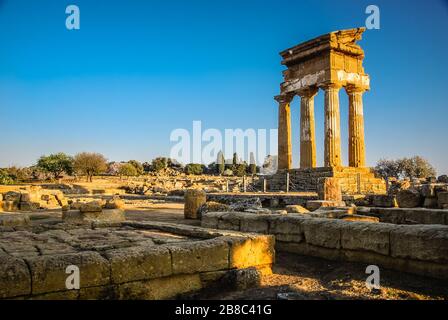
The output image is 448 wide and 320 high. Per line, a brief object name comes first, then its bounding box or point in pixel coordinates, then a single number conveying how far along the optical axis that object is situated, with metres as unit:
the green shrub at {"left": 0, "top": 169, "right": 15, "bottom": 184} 43.39
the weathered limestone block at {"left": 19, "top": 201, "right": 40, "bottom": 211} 16.00
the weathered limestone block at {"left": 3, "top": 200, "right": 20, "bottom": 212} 15.37
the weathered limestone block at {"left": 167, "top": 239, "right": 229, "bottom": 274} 4.18
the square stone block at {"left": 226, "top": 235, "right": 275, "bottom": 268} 4.71
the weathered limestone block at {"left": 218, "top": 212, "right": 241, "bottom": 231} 7.60
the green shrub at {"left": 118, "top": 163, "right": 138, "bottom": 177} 68.75
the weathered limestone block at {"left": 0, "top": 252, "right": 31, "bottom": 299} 3.18
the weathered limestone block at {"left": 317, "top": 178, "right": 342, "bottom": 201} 14.41
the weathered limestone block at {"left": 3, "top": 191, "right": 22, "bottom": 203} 15.97
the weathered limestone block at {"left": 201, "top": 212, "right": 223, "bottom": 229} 8.07
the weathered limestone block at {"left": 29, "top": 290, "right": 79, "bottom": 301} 3.34
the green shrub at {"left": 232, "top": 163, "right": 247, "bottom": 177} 80.26
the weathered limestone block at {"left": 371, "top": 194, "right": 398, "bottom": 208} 12.66
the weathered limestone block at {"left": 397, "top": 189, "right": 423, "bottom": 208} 11.87
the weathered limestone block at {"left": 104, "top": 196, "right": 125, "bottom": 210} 10.22
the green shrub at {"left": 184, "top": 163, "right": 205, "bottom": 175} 87.00
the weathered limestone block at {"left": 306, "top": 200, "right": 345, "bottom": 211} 12.27
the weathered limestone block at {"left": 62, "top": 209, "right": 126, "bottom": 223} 8.80
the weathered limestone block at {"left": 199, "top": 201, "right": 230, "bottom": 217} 10.34
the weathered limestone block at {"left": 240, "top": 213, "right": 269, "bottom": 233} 6.93
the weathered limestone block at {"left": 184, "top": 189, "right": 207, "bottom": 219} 11.49
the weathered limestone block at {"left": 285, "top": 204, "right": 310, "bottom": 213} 10.50
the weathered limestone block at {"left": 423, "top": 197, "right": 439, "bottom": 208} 11.27
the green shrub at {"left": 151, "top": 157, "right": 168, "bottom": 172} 85.25
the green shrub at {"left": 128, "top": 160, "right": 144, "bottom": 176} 77.84
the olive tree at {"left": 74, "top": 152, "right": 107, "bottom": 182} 59.56
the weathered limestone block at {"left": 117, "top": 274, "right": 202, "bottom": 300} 3.81
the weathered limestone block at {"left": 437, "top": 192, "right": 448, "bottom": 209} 10.67
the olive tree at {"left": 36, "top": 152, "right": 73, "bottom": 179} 61.41
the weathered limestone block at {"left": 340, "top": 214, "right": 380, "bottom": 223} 7.12
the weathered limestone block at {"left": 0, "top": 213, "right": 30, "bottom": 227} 7.85
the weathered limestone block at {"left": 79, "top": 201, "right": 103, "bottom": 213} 9.00
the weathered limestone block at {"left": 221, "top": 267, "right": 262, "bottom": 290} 4.32
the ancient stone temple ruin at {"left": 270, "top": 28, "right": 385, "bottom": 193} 23.03
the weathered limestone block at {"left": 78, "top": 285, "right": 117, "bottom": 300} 3.53
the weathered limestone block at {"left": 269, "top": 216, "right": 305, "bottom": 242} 6.18
